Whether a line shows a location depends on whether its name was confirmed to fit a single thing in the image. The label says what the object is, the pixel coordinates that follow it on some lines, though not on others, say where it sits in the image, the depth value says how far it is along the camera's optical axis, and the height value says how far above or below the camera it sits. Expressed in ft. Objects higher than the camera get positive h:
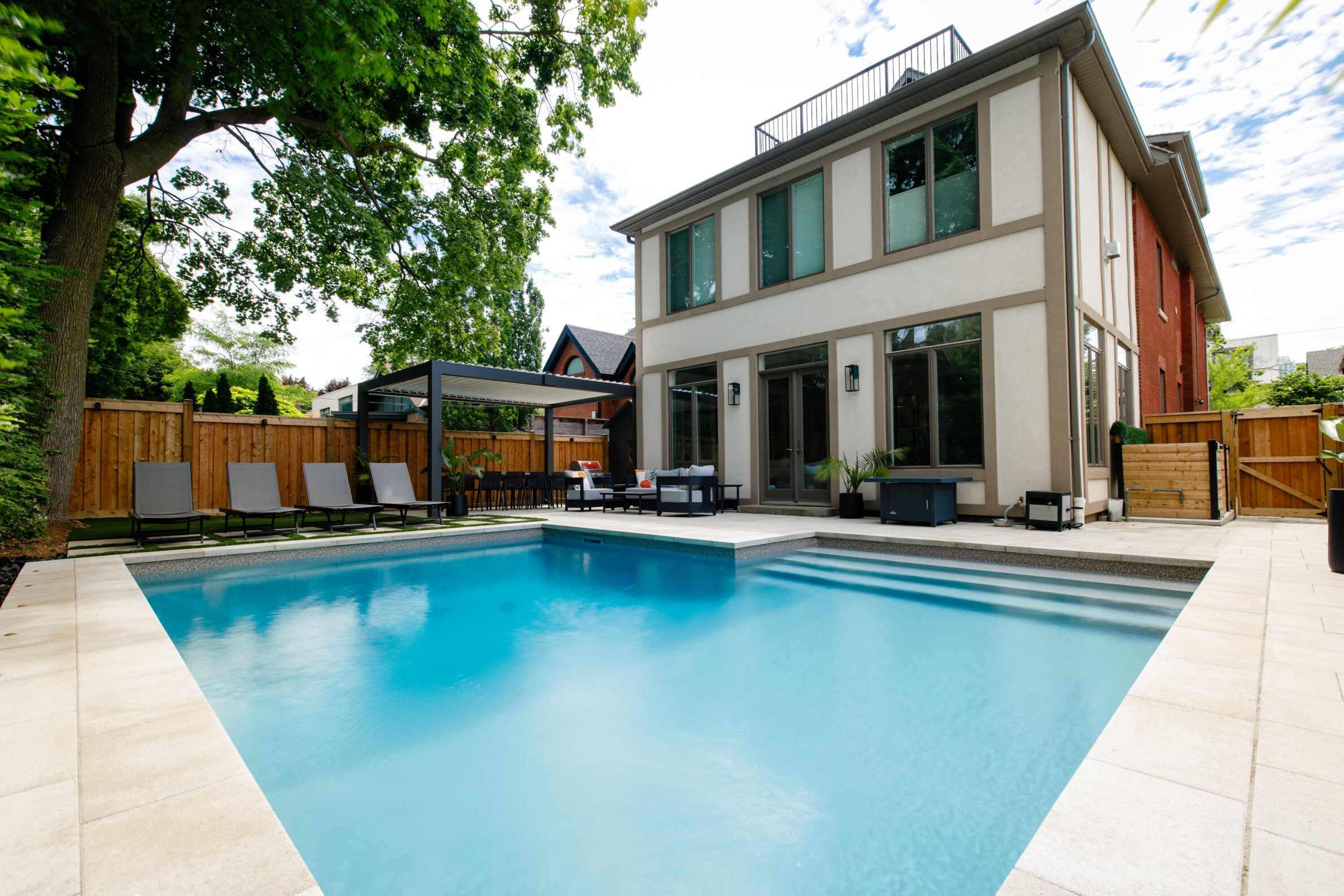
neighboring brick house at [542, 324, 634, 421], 72.33 +13.39
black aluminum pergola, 32.73 +5.04
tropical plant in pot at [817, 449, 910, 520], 29.14 -0.50
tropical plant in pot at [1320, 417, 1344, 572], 14.46 -1.79
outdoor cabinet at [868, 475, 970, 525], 25.82 -1.74
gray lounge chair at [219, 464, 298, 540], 26.61 -1.03
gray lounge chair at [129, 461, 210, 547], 23.56 -1.08
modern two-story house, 25.13 +9.17
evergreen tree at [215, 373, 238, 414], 52.21 +6.47
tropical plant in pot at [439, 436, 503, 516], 36.50 -0.15
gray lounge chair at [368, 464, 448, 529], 31.58 -1.25
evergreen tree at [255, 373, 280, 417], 53.98 +6.31
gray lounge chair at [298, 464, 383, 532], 28.96 -1.21
